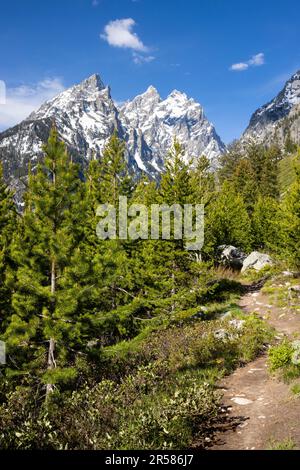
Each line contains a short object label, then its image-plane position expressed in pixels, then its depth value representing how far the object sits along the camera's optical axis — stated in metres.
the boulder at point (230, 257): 40.06
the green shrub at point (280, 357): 11.94
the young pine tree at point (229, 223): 37.06
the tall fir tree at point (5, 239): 14.97
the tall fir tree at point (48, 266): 10.83
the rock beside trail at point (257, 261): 35.25
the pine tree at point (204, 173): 44.08
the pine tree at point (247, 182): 59.92
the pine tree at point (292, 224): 23.47
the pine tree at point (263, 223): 40.47
